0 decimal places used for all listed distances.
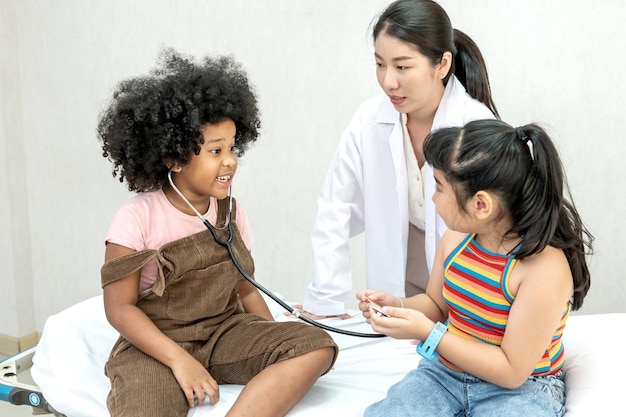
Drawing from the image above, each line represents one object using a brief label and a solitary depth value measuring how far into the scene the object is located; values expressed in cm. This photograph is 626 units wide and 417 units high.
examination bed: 157
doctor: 195
